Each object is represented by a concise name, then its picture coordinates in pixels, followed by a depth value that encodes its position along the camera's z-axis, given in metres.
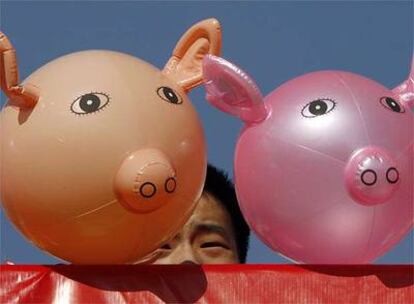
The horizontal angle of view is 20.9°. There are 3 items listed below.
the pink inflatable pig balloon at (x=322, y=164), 3.30
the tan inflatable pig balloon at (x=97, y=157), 3.18
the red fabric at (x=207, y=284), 3.33
